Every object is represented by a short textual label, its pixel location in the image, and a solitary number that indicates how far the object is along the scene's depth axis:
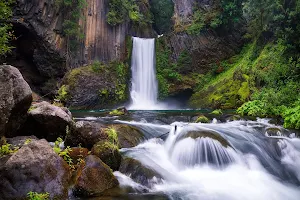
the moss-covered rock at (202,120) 12.20
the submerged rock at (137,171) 6.38
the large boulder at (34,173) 4.83
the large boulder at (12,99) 6.24
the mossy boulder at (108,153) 6.52
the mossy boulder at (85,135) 7.28
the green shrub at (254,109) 14.08
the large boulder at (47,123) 7.93
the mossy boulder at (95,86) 19.44
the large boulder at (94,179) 5.42
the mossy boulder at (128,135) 8.46
